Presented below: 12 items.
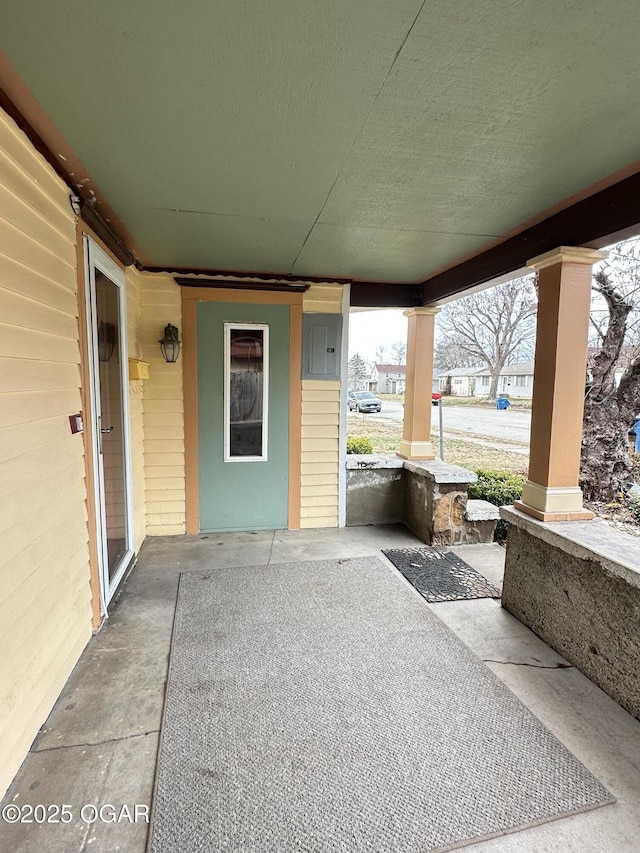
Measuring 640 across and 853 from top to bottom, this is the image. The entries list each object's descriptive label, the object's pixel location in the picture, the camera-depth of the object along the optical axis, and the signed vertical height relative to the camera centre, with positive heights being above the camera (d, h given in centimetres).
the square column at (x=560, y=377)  232 +5
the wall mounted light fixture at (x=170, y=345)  357 +31
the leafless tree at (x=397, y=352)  2378 +183
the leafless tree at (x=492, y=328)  1092 +178
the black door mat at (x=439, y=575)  287 -146
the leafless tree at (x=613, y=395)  465 -10
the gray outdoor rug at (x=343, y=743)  132 -144
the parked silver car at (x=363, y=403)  1242 -62
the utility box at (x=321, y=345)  392 +36
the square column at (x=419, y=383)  412 +1
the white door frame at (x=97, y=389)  231 -6
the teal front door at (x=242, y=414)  377 -31
